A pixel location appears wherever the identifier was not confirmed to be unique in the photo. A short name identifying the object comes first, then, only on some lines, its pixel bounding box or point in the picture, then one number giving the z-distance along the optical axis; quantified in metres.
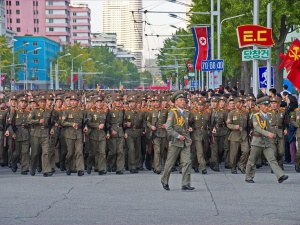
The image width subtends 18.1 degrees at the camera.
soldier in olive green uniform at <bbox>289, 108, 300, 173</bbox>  21.98
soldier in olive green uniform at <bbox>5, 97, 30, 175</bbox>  22.45
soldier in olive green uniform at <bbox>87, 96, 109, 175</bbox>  22.20
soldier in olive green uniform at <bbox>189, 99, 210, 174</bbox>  22.34
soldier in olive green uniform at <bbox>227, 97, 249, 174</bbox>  22.12
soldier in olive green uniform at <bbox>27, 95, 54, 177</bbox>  21.75
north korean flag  44.72
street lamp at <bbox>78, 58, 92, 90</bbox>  174.66
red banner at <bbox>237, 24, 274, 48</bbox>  28.25
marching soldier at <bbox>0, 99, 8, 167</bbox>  23.60
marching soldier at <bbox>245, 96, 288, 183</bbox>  18.73
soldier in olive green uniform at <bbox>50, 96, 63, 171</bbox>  22.34
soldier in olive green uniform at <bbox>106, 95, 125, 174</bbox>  22.58
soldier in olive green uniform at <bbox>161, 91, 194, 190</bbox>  17.42
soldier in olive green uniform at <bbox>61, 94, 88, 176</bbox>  21.83
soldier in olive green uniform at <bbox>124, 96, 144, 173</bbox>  23.06
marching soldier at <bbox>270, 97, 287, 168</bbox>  21.69
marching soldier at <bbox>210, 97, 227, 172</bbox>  23.47
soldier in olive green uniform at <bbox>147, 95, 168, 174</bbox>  22.56
